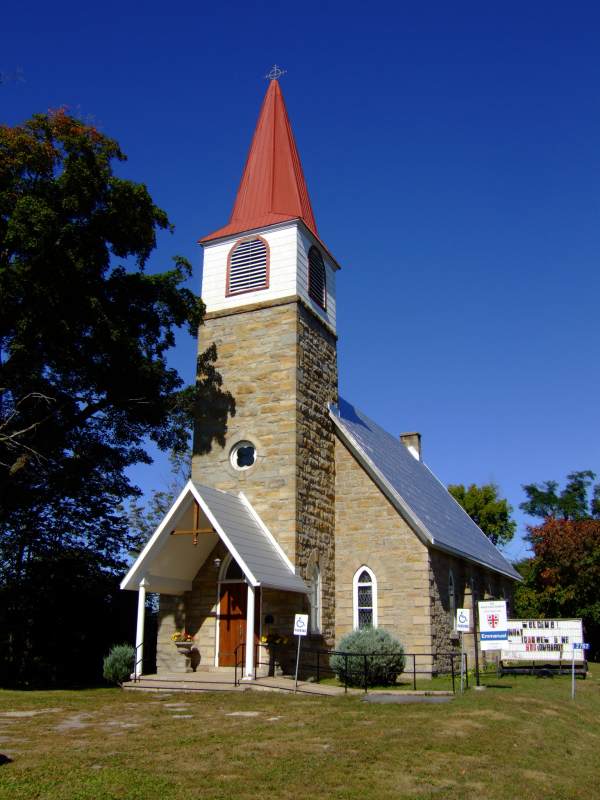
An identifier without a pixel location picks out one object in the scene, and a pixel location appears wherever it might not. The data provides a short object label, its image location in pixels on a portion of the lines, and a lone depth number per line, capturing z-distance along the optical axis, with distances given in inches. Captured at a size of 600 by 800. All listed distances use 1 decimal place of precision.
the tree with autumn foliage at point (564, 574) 1224.8
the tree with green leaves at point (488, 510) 1723.7
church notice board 766.5
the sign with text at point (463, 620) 569.0
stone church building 655.1
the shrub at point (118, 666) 621.1
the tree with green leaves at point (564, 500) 1989.4
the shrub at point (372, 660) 597.8
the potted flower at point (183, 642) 647.8
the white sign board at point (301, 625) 538.9
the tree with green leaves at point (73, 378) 655.1
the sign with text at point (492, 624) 600.4
